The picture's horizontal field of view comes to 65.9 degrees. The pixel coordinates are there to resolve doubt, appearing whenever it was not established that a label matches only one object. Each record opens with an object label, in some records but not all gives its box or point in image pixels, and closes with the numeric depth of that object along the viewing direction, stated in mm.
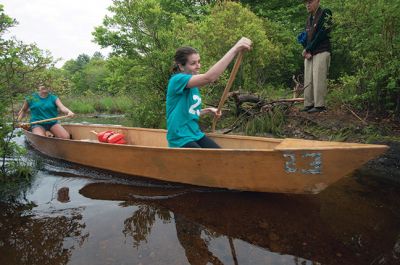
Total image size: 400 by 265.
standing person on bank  5352
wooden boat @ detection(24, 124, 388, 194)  2834
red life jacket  5676
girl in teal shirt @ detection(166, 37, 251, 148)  3074
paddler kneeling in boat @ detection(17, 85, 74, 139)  6000
